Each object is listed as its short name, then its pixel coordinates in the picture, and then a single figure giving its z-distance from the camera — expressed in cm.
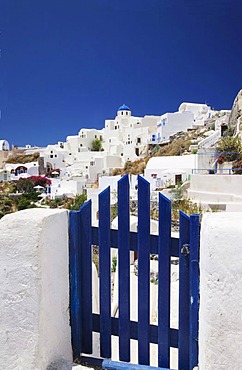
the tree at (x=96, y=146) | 5884
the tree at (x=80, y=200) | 2059
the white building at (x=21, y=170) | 4959
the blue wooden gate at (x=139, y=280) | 181
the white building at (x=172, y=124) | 4425
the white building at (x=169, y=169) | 2177
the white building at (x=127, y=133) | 4766
